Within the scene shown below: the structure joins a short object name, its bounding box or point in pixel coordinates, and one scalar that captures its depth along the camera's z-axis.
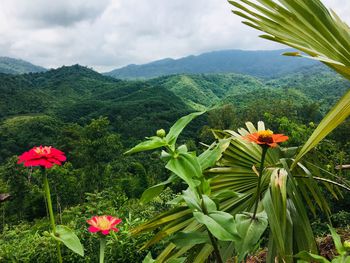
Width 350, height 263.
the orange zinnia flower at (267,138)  0.73
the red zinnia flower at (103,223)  0.66
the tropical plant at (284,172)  0.73
